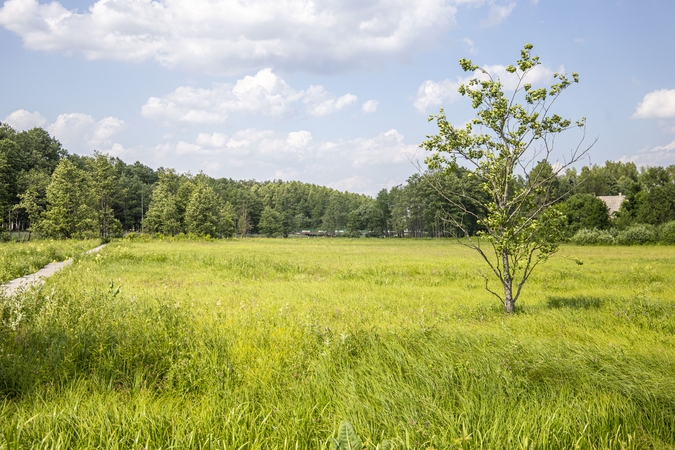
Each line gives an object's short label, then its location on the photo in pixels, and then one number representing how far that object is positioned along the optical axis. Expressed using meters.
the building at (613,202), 66.23
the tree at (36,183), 55.00
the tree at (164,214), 62.53
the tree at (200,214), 62.00
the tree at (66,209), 44.91
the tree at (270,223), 93.44
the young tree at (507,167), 8.84
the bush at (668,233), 44.01
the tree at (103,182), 55.00
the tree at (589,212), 58.91
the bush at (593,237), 47.78
